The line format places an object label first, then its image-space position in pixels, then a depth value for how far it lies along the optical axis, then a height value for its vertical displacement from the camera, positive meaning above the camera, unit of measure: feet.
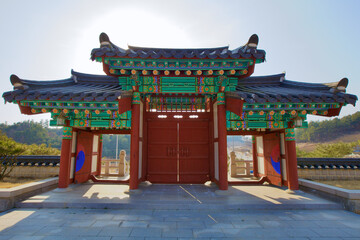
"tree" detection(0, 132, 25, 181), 28.19 -0.67
